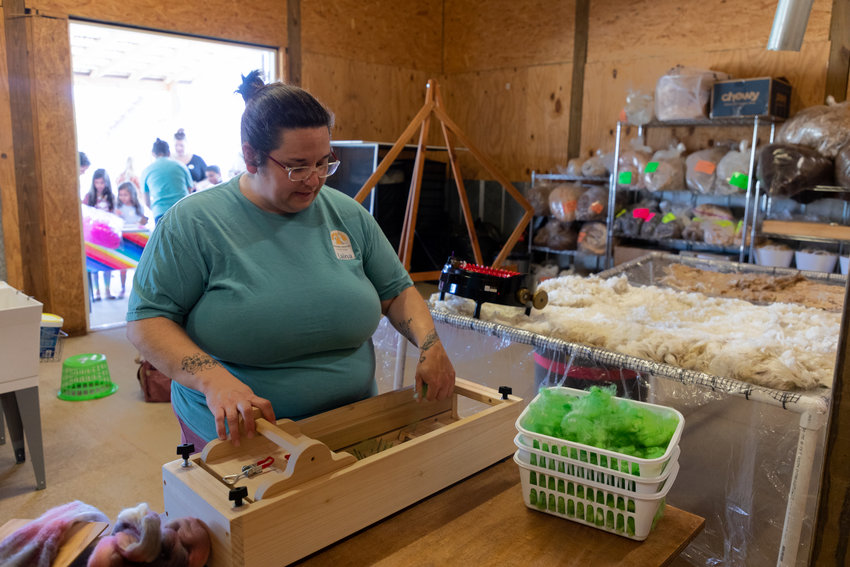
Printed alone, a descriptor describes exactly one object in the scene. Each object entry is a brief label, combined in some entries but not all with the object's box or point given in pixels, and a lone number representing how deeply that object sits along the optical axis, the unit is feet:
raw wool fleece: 5.18
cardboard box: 13.33
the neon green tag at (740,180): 13.69
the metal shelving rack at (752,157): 13.60
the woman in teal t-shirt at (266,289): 4.04
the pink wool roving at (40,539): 2.89
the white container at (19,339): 7.61
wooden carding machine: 2.89
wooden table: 3.16
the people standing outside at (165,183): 15.26
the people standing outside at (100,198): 19.53
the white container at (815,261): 12.91
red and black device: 6.76
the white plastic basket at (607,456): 3.24
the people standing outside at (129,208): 20.21
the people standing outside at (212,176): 21.59
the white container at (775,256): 13.26
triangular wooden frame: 13.75
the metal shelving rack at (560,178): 17.29
